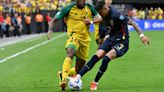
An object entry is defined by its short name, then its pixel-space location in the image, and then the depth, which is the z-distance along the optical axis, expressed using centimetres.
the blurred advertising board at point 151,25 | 5528
